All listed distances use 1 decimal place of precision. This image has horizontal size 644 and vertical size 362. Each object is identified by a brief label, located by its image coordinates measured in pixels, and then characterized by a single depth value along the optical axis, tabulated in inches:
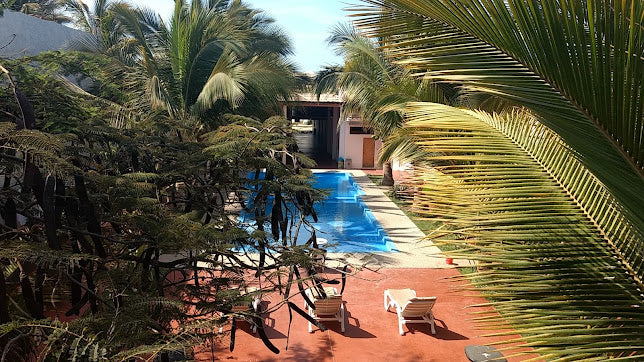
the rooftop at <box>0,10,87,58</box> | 357.4
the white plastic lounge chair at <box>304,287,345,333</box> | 278.7
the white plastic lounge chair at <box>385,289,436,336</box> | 278.5
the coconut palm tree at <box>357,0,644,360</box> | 62.3
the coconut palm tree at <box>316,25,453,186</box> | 357.7
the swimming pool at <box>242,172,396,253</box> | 503.5
